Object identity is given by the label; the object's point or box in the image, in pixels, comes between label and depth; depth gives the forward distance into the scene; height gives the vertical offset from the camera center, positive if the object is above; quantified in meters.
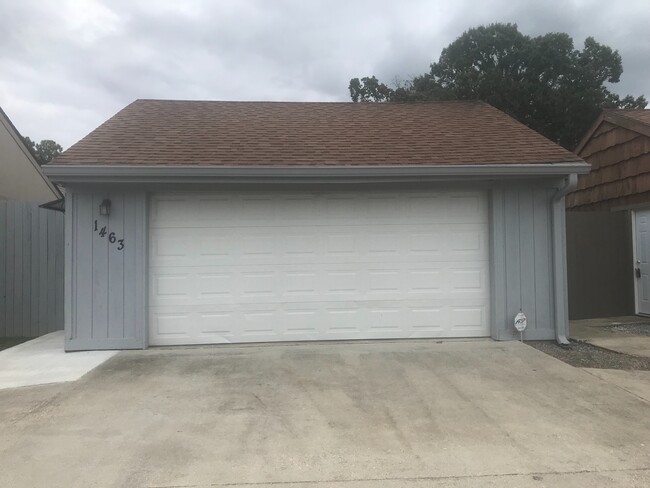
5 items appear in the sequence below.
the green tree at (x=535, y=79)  21.33 +8.00
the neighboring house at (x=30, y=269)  8.83 -0.16
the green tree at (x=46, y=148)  39.28 +9.29
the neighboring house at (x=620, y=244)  9.23 +0.18
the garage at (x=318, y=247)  6.92 +0.14
